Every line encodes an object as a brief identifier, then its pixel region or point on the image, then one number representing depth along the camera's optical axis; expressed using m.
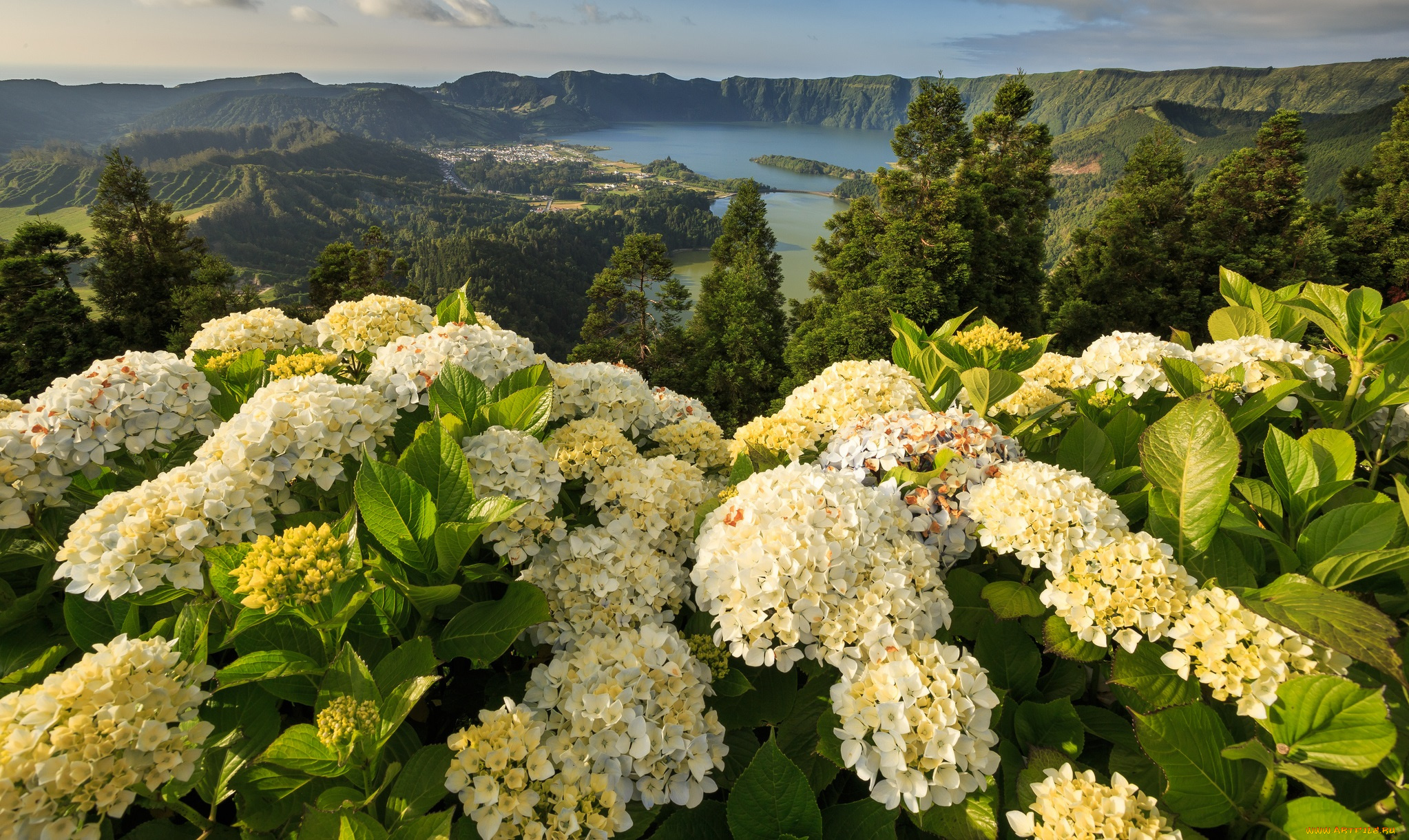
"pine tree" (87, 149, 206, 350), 36.03
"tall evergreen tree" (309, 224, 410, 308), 34.59
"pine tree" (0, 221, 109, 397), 30.41
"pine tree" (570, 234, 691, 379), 36.94
